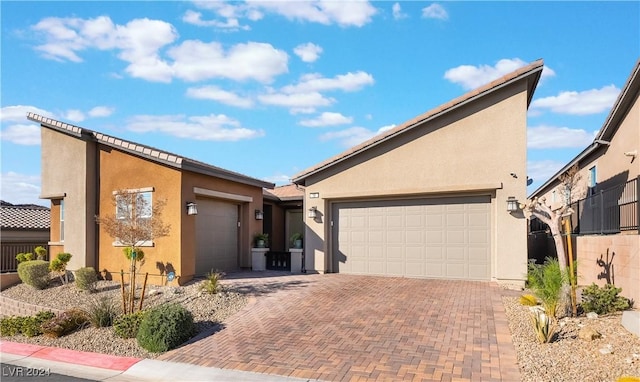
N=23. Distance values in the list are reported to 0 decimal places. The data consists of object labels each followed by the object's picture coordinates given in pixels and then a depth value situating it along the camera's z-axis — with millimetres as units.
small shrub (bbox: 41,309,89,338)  9609
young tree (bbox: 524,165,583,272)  9191
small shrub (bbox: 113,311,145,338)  9133
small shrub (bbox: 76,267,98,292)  13555
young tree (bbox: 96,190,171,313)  11156
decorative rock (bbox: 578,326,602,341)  7281
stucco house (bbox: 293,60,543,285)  12867
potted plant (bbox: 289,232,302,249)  16234
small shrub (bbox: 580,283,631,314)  8633
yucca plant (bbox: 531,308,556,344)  7363
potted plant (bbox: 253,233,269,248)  16875
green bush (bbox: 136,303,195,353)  8352
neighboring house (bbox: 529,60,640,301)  9328
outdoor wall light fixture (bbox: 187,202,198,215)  13305
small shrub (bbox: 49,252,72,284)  14453
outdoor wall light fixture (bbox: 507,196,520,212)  12233
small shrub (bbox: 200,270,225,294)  11570
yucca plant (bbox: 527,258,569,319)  8305
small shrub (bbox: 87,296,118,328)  9891
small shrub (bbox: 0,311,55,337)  10070
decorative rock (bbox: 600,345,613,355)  6709
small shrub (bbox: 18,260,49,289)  14438
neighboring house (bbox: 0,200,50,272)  17156
